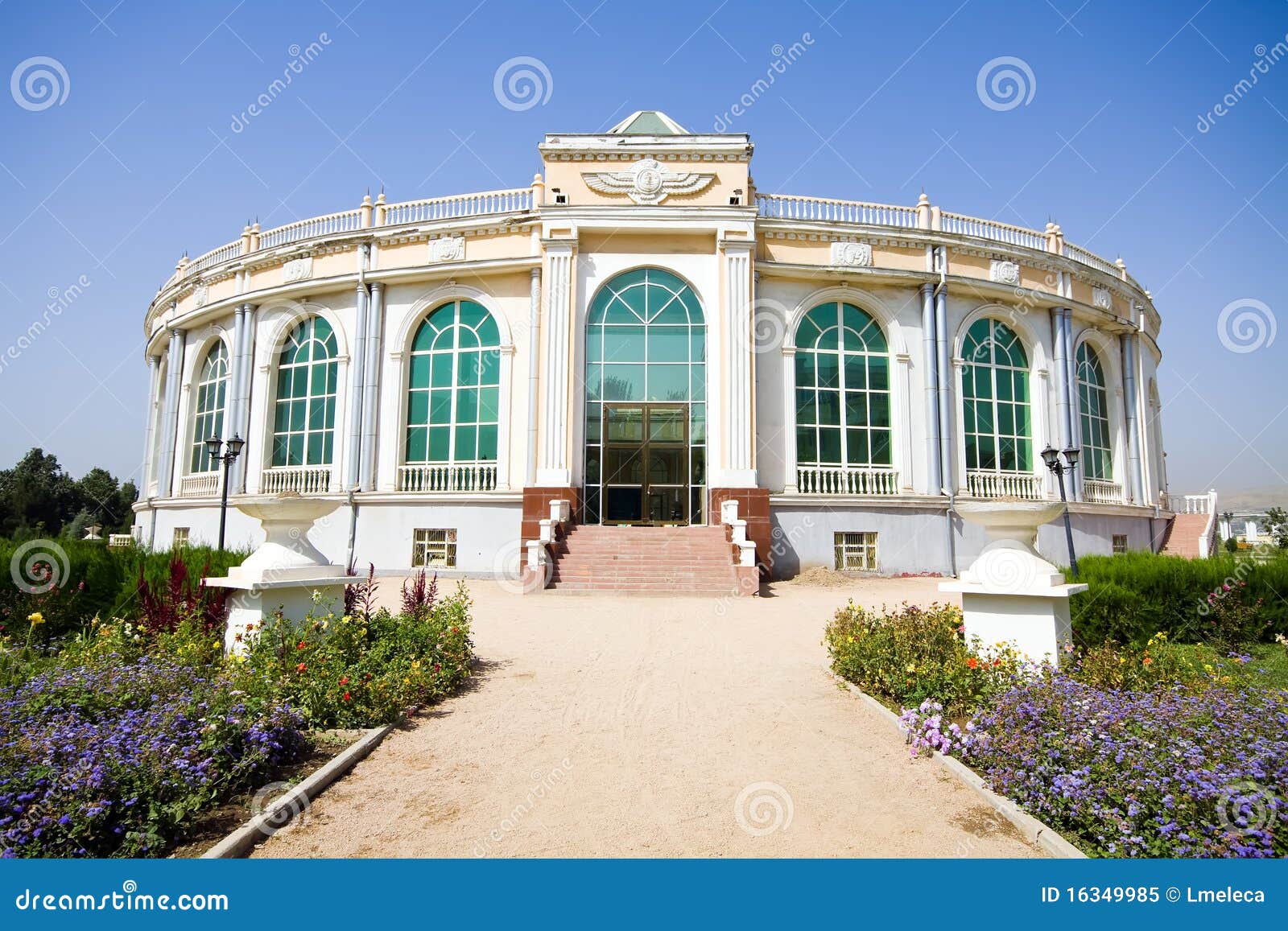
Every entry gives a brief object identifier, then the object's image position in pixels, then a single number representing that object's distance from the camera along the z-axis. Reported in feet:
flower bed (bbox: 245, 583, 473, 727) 18.60
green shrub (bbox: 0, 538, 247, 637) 25.30
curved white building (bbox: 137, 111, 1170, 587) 58.49
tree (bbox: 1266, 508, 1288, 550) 141.79
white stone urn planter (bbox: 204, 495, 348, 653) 21.20
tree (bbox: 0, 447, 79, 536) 143.33
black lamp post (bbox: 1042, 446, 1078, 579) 52.39
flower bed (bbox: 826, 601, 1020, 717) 19.48
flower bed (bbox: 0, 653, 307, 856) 10.98
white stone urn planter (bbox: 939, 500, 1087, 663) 20.25
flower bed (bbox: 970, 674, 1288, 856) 11.12
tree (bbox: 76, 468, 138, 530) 157.28
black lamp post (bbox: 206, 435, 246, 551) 51.31
